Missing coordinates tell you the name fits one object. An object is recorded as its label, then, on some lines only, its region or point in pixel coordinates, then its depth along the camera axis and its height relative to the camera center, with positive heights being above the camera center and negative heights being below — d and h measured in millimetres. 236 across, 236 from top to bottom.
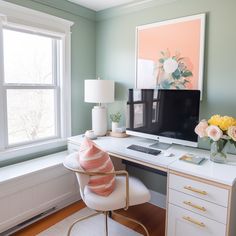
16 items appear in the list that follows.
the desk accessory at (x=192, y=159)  1811 -526
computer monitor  2025 -182
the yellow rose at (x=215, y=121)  1792 -193
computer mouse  2006 -527
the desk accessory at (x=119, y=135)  2684 -473
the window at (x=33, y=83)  2305 +128
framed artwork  2180 +455
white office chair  1727 -802
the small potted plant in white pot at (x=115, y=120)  2779 -310
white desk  1522 -725
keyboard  2080 -517
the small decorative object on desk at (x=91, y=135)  2605 -466
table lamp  2629 -19
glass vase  1789 -443
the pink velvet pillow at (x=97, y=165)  1712 -543
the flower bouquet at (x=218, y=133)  1737 -287
